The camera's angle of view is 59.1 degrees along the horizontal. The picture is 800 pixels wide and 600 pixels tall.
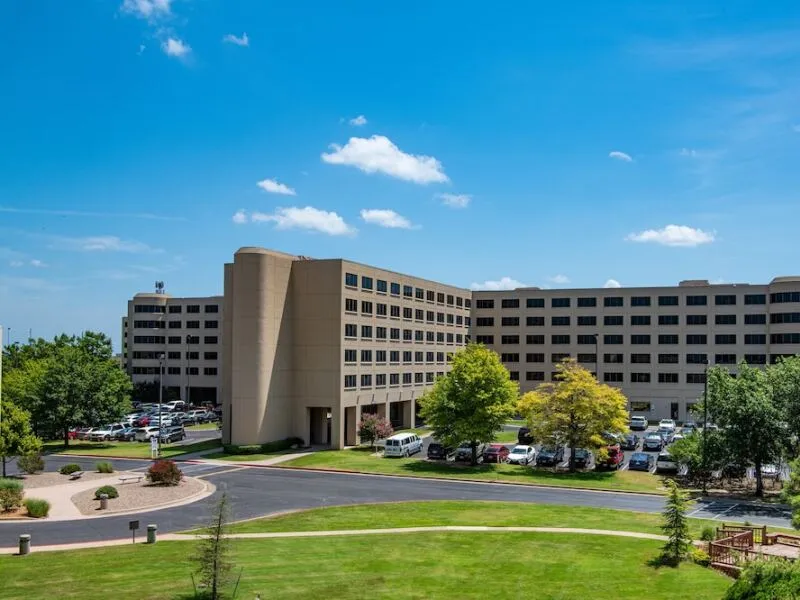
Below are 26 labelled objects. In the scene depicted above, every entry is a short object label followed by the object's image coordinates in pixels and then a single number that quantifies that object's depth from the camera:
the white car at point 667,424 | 80.31
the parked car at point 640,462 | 54.06
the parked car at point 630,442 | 65.69
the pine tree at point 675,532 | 27.77
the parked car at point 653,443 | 63.75
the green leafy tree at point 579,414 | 52.19
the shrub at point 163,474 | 44.38
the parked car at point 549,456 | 55.09
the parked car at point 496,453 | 56.46
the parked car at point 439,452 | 58.53
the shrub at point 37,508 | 35.58
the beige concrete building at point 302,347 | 61.62
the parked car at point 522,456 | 56.66
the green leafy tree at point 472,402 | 54.28
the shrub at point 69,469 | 48.52
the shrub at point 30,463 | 46.56
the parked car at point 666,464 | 53.09
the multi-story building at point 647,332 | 91.50
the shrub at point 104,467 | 49.62
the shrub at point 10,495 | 36.78
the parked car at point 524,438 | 66.74
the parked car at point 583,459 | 55.55
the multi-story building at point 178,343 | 115.50
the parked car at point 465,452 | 57.62
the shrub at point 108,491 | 39.23
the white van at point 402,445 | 60.34
